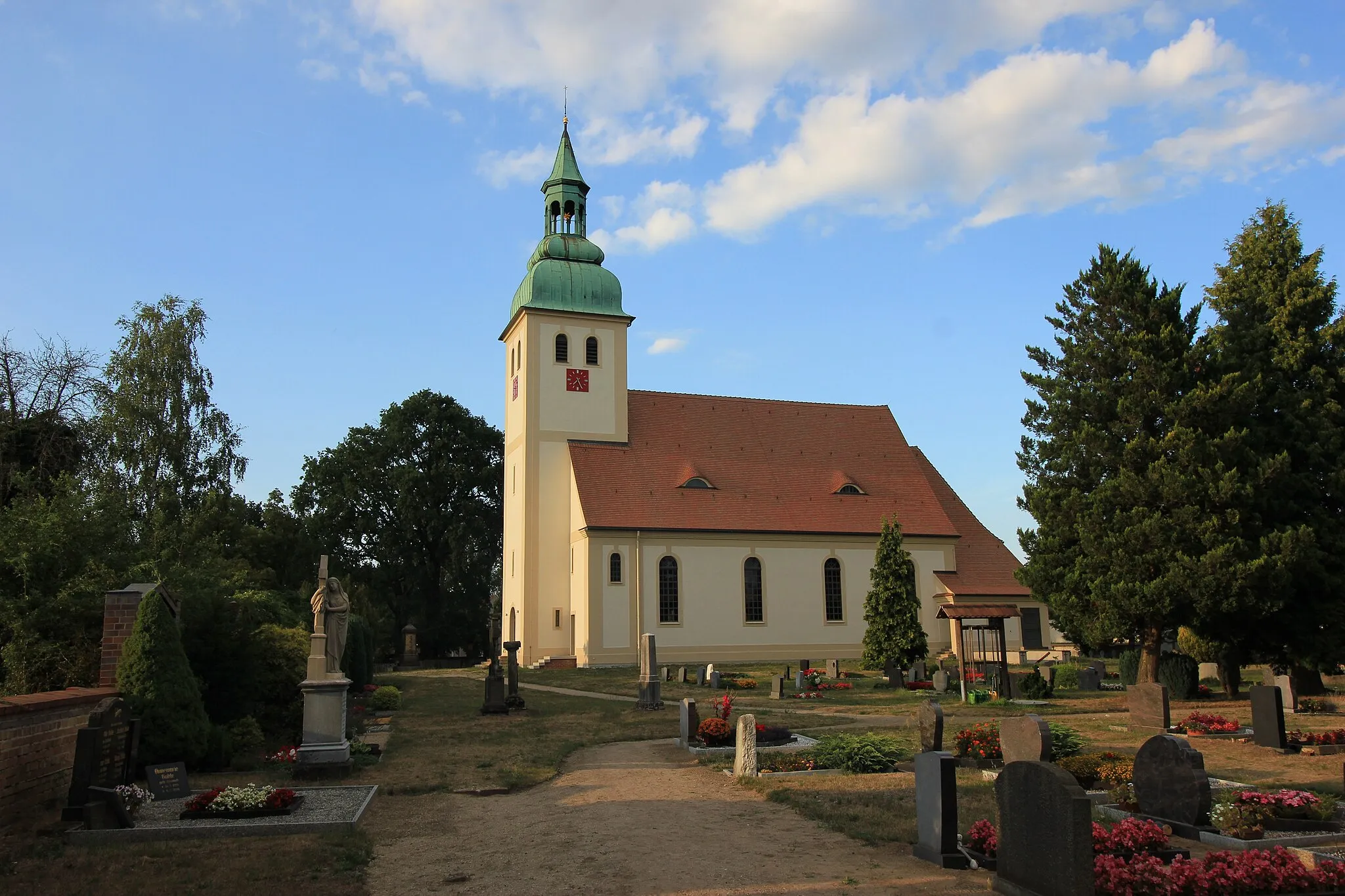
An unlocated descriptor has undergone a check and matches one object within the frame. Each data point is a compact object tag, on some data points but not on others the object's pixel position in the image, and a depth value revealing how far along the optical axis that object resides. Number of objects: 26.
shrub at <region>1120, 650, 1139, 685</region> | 25.75
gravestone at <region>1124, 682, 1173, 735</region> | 16.45
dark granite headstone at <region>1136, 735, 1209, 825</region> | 9.38
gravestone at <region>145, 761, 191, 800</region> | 11.23
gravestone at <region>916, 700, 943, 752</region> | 10.85
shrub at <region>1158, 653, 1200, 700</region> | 22.72
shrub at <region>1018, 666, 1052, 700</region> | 23.25
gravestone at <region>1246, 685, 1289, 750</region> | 14.42
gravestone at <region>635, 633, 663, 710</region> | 22.16
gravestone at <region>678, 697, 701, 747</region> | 15.79
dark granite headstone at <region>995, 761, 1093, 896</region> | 6.73
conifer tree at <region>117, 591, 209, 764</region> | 12.29
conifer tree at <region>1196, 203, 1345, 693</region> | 20.12
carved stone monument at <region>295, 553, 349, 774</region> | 13.41
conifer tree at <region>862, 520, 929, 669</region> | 30.62
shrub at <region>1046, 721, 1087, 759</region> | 12.55
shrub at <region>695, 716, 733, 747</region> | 15.30
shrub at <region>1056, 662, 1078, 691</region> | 27.77
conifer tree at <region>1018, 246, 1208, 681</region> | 20.67
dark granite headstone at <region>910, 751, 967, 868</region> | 8.37
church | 38.12
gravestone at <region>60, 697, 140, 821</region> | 9.55
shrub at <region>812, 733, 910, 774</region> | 13.00
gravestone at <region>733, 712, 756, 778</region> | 12.83
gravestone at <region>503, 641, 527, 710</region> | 22.14
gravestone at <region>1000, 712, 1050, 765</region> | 9.25
